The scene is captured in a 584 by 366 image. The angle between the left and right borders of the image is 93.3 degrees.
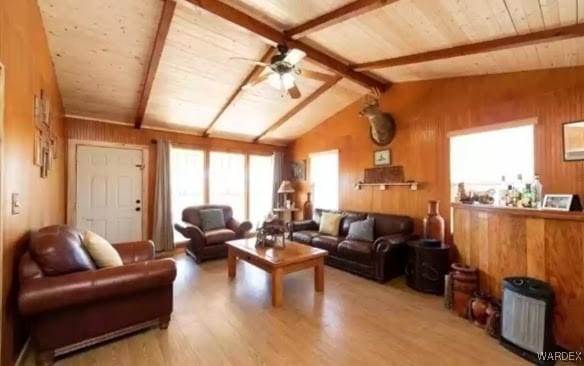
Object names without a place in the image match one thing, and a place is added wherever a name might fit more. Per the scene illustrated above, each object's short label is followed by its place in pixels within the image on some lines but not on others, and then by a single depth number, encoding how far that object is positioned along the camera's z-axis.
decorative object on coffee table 3.73
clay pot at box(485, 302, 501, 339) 2.41
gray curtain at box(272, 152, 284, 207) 6.86
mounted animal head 4.53
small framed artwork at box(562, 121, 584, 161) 2.72
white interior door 4.68
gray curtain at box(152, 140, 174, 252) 5.20
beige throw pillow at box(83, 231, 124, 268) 2.37
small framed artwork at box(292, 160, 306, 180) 6.70
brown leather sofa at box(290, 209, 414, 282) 3.76
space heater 2.06
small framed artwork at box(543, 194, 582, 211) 2.43
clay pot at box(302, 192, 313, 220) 6.34
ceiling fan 2.91
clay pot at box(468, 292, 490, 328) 2.57
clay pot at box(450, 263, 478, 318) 2.80
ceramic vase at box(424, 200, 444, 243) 3.74
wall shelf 4.36
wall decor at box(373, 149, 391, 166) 4.79
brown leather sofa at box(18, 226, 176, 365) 1.95
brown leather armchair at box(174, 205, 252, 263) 4.62
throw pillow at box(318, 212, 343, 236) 4.88
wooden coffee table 3.05
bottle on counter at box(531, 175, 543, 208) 2.71
